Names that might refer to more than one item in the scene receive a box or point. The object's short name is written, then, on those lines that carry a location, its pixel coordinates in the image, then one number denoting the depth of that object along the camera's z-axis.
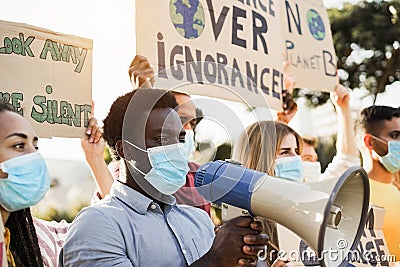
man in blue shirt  1.83
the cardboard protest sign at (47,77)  2.29
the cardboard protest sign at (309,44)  3.72
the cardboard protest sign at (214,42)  2.44
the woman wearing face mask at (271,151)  1.91
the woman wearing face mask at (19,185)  2.10
